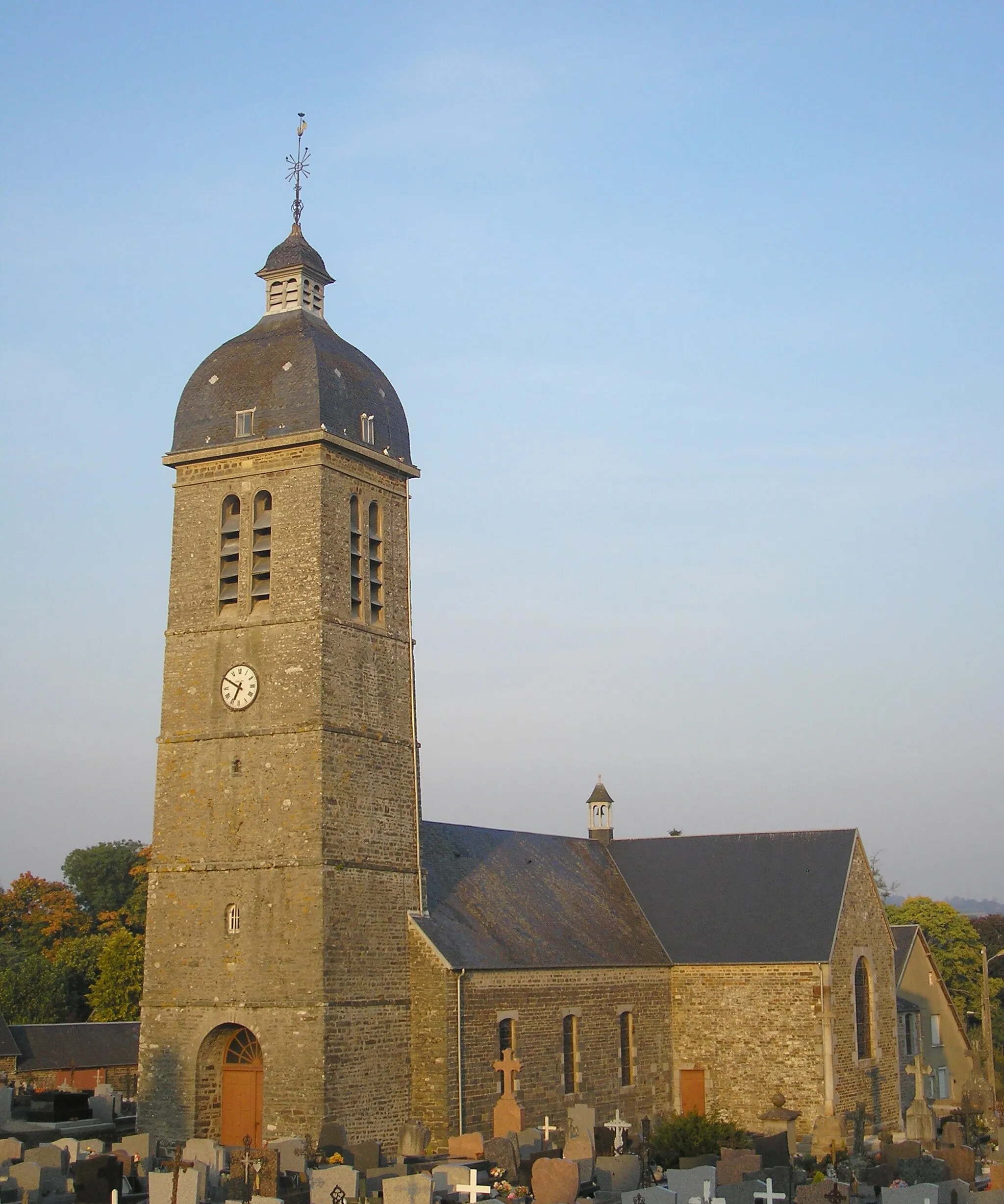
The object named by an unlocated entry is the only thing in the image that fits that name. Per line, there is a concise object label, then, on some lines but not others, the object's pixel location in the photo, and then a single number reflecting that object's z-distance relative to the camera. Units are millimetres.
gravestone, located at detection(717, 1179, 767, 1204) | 21297
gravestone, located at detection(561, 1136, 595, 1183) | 24141
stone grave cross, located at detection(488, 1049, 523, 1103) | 28906
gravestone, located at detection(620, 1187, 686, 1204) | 20000
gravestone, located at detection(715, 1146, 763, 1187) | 23078
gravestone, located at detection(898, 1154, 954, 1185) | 24156
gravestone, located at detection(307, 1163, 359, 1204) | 21344
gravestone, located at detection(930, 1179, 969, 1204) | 21234
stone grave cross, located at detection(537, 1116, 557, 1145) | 27812
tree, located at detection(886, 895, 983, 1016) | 60781
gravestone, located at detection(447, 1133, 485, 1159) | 25188
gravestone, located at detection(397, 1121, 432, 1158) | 26234
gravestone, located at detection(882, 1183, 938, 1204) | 19984
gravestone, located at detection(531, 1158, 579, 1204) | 21516
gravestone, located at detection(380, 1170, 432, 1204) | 19938
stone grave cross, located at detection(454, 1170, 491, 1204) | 21781
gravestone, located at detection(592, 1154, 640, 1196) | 23328
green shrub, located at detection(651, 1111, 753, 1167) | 26109
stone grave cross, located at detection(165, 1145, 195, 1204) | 20359
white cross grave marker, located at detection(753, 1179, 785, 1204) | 21297
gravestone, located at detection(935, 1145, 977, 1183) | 25031
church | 27078
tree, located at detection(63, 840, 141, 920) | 69375
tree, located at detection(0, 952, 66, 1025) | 54344
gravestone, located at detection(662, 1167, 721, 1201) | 22109
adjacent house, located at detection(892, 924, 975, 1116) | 39000
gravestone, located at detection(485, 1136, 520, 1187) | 24375
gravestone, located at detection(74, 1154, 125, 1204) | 21328
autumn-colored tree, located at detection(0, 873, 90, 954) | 65375
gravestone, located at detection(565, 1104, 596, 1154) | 26984
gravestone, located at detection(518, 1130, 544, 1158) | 26359
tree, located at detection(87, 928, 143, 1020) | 52469
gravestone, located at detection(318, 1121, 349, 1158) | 24875
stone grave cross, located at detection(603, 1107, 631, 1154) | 28047
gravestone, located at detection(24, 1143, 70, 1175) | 23203
